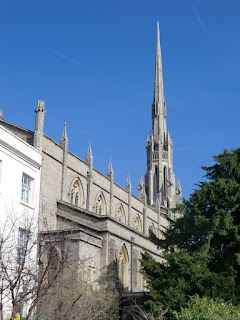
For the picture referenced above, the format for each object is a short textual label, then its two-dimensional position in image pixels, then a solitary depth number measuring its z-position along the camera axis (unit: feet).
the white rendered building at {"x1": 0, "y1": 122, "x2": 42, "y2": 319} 78.12
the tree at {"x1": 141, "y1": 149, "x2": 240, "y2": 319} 79.87
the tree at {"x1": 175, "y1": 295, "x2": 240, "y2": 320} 56.29
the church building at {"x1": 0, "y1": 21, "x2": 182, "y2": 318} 99.96
